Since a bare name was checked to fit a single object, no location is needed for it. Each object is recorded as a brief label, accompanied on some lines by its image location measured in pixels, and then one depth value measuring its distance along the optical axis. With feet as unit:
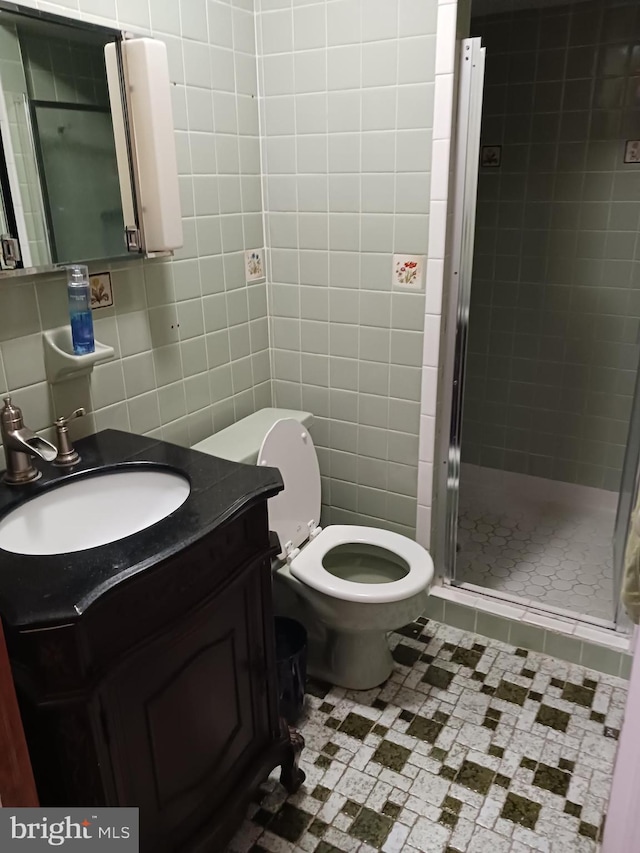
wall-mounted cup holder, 4.79
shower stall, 8.07
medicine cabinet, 4.41
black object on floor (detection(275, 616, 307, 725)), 5.68
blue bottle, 4.66
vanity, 3.19
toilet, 5.82
